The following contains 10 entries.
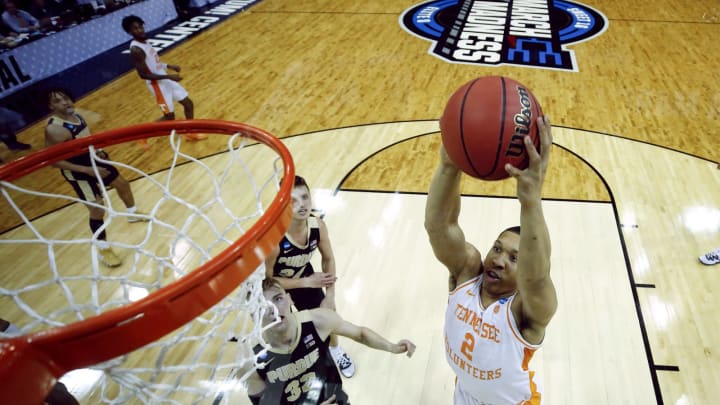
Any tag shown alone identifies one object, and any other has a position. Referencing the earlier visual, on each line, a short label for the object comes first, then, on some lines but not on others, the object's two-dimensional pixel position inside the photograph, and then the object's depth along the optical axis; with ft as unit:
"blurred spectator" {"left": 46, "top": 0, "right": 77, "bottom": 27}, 26.94
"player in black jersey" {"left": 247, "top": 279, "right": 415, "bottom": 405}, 6.59
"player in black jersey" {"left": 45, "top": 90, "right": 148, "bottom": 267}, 11.10
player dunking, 5.29
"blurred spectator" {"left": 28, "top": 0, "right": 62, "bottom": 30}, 26.02
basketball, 4.47
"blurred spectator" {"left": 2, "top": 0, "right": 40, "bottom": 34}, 25.48
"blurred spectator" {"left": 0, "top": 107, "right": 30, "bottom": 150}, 18.97
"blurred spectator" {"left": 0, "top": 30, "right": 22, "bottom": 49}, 23.36
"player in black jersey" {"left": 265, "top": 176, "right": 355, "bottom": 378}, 8.20
